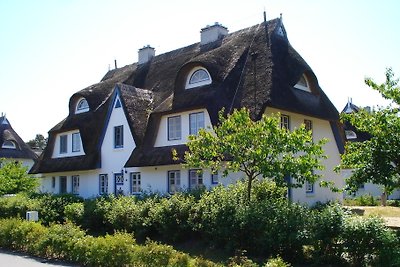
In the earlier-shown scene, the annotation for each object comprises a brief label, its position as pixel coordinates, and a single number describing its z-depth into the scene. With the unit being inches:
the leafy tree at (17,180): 1245.7
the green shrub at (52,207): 842.2
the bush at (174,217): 631.2
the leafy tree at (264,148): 583.5
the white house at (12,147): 2240.4
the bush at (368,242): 421.7
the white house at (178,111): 930.1
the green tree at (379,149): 485.7
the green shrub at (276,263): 363.7
